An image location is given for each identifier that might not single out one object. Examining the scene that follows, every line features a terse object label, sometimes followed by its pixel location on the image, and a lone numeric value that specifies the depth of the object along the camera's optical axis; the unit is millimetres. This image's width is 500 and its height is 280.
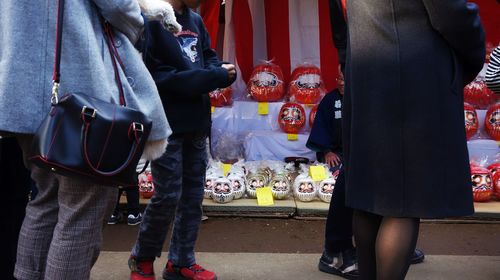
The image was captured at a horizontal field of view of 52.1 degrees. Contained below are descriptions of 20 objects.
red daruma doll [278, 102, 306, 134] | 4586
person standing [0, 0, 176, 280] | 1389
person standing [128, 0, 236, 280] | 2225
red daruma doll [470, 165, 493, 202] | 3838
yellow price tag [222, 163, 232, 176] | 4055
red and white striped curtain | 5145
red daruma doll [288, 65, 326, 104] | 4684
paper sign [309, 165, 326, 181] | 3918
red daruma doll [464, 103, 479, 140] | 4312
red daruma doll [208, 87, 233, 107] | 4773
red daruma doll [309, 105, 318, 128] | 4613
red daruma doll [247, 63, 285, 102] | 4738
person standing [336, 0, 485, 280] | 1645
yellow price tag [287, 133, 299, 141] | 4660
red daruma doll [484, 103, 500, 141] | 4302
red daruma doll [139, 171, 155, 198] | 3883
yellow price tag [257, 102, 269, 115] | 4797
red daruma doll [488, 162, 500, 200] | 3926
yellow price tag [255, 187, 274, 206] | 3821
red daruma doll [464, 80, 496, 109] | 4559
